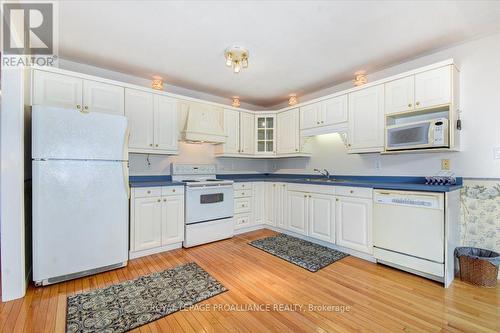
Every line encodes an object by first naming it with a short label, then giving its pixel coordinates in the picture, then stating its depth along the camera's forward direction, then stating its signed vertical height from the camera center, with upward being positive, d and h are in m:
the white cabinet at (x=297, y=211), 3.53 -0.72
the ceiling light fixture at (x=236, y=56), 2.63 +1.30
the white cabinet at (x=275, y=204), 3.93 -0.67
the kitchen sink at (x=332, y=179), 3.62 -0.22
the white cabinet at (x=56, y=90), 2.51 +0.86
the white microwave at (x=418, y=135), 2.40 +0.35
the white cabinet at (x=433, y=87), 2.41 +0.86
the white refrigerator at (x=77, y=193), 2.17 -0.27
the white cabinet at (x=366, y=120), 2.94 +0.61
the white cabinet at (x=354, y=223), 2.80 -0.72
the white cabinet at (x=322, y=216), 3.16 -0.72
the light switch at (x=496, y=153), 2.34 +0.14
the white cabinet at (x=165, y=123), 3.30 +0.63
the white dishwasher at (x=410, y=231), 2.27 -0.69
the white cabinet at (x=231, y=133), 4.07 +0.60
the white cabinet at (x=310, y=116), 3.68 +0.84
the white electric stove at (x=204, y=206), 3.30 -0.60
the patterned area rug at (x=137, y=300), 1.69 -1.15
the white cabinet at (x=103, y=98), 2.78 +0.86
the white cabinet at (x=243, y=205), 3.92 -0.68
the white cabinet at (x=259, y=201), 4.16 -0.64
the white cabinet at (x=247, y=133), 4.28 +0.62
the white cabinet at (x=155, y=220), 2.89 -0.71
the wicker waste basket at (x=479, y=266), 2.17 -0.97
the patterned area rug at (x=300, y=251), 2.76 -1.15
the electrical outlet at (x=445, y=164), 2.62 +0.03
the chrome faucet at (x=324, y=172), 3.88 -0.10
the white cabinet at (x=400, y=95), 2.66 +0.85
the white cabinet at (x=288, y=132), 4.07 +0.63
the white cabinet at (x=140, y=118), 3.07 +0.67
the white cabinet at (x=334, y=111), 3.33 +0.83
